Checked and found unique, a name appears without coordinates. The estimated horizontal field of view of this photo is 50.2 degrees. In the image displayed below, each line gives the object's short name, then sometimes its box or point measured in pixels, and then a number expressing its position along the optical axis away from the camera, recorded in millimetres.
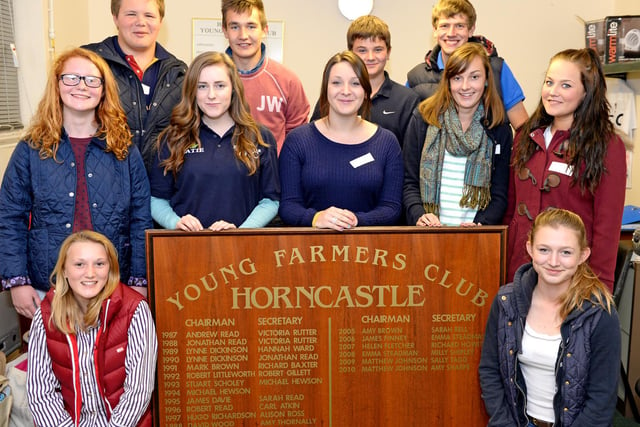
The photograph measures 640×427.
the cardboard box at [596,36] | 5012
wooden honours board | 2932
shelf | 4677
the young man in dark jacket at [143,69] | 3557
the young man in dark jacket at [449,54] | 3783
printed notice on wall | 5844
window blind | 4441
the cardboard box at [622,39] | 4758
